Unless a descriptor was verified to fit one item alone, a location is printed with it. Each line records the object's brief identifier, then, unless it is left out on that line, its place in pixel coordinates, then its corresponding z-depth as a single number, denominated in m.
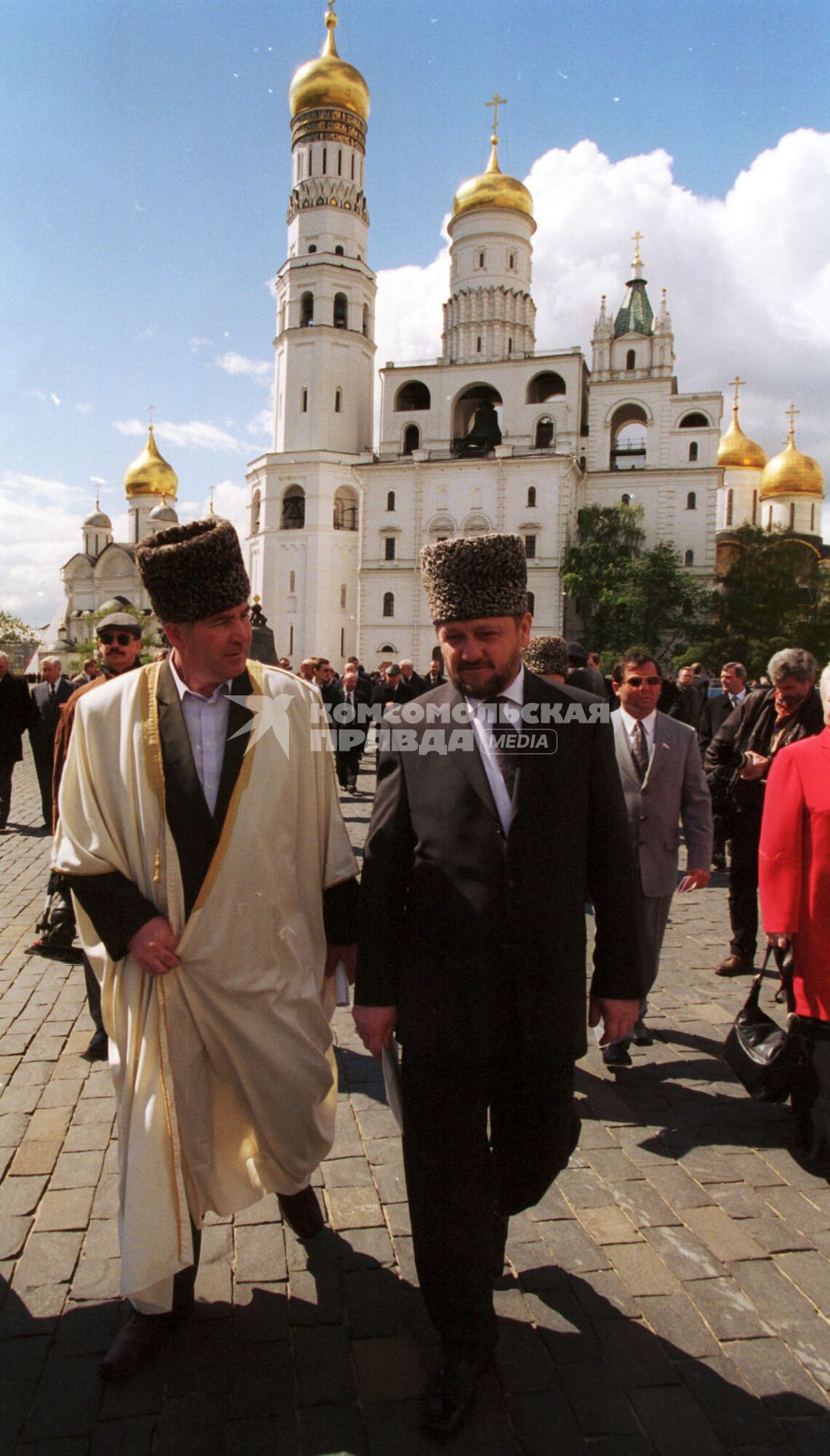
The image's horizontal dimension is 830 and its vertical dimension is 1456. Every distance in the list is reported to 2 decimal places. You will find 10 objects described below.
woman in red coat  3.27
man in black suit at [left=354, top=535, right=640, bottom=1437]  2.22
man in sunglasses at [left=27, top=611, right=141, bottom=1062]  4.23
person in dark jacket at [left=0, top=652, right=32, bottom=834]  9.45
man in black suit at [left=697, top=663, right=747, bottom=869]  9.22
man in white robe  2.34
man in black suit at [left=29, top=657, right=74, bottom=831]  10.23
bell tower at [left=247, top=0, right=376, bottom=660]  47.44
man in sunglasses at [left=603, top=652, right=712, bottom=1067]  4.36
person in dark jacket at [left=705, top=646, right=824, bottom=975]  5.14
